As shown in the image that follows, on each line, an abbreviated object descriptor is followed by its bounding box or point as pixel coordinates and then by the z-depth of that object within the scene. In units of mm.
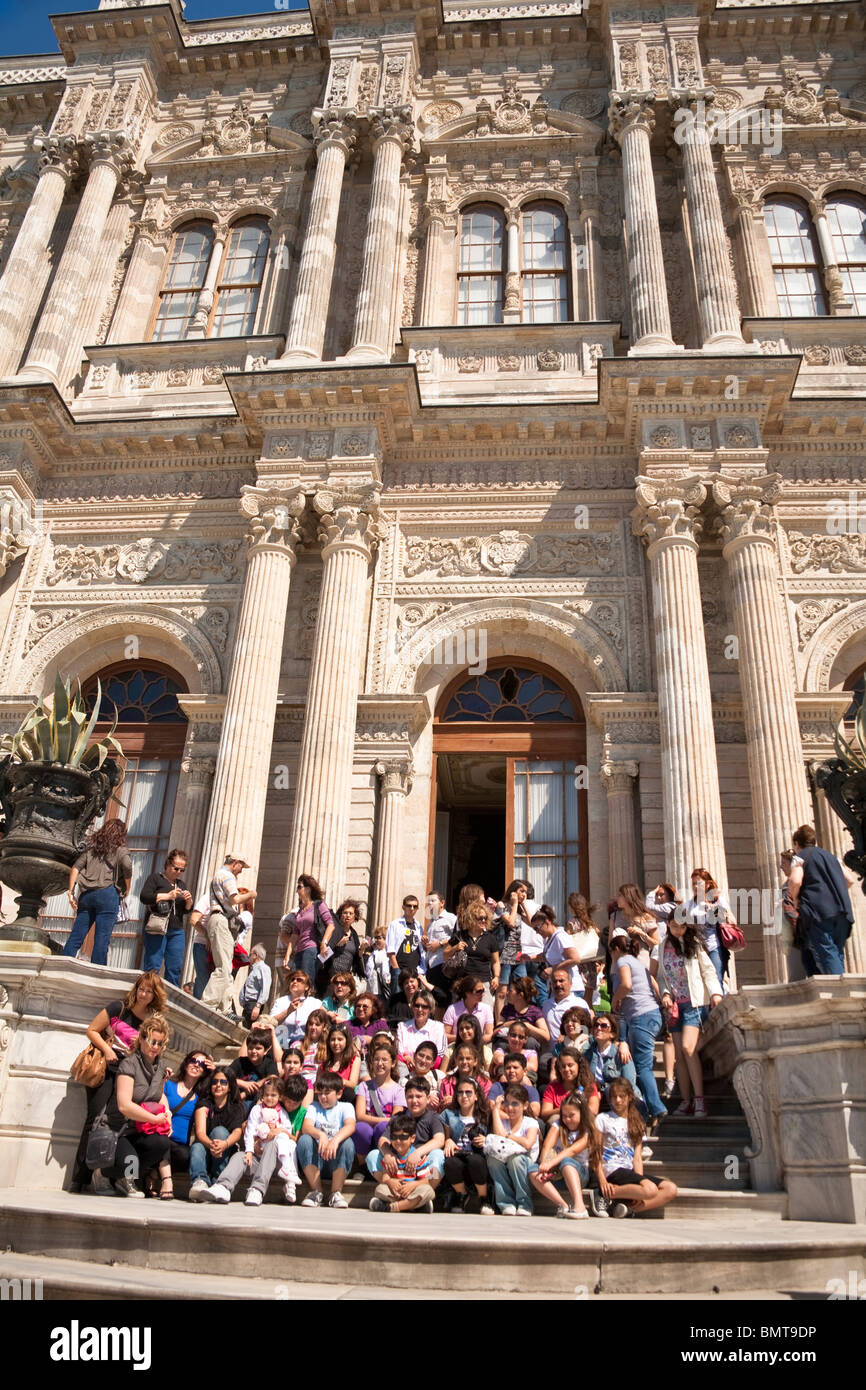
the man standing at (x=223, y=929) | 10211
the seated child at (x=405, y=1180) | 6047
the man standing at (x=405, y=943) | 9711
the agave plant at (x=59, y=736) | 8023
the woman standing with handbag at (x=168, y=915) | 9656
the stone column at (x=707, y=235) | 15172
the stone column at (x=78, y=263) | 16906
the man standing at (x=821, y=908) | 7148
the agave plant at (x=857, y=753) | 7172
